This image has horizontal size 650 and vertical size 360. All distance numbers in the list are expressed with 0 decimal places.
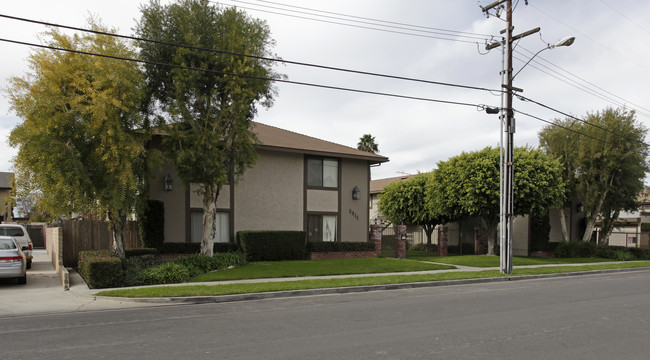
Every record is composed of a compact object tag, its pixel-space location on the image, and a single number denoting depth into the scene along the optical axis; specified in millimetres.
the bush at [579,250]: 29928
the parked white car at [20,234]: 18772
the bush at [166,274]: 13773
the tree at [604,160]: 29297
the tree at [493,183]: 24906
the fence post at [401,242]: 25094
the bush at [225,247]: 20469
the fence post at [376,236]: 24766
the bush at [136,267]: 13445
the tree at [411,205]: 32281
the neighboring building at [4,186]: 49194
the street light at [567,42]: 17203
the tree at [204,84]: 16766
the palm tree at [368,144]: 53625
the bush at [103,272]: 12875
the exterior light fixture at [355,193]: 24859
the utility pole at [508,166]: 18453
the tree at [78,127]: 13727
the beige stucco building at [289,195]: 20406
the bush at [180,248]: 19219
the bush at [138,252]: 17319
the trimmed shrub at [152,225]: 18828
